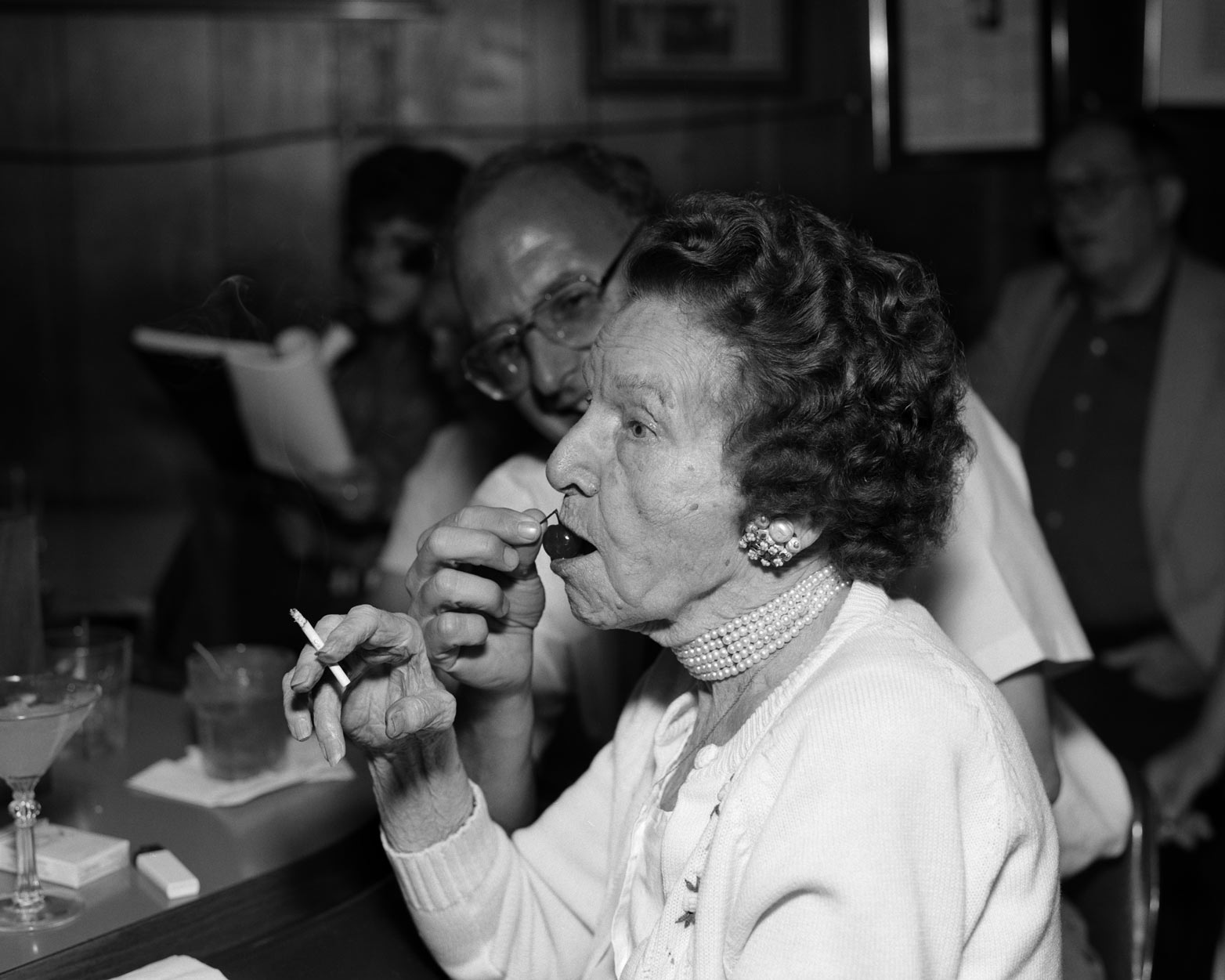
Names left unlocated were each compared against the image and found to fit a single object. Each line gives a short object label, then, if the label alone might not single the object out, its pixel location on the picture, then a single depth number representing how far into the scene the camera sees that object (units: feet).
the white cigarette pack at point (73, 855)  4.92
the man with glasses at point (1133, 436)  10.91
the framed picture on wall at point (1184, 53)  14.53
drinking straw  6.06
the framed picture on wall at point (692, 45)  14.51
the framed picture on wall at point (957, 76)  14.80
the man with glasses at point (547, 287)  6.20
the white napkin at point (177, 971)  4.16
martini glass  4.63
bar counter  4.52
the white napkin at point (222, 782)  5.74
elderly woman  3.66
